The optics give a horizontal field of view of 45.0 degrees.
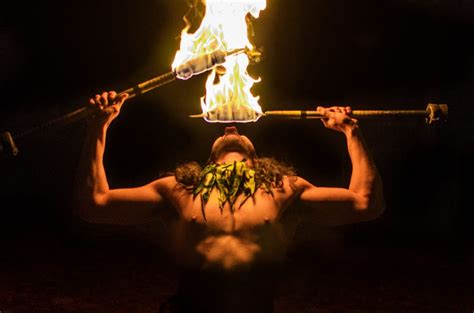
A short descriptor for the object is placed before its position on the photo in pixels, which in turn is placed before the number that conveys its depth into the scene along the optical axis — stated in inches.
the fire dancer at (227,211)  110.3
